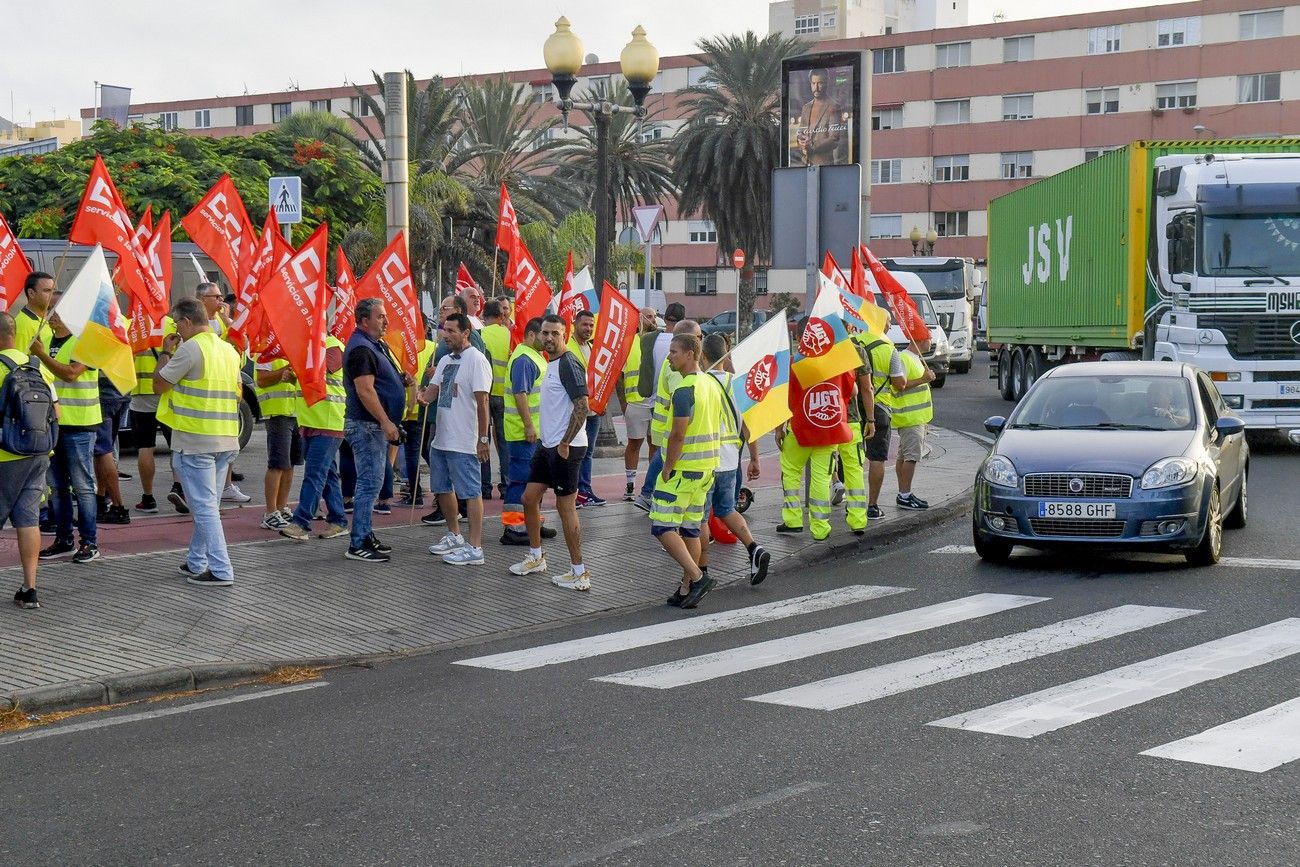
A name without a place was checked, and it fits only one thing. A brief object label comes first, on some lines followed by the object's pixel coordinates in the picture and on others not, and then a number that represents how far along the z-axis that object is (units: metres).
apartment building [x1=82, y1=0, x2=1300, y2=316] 61.53
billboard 20.09
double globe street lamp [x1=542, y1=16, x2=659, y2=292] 16.53
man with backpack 8.69
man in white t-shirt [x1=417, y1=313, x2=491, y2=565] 10.59
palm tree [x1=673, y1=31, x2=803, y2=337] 48.12
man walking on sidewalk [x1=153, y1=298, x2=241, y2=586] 9.52
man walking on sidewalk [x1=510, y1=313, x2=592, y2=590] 9.92
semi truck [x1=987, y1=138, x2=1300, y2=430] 17.52
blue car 10.34
